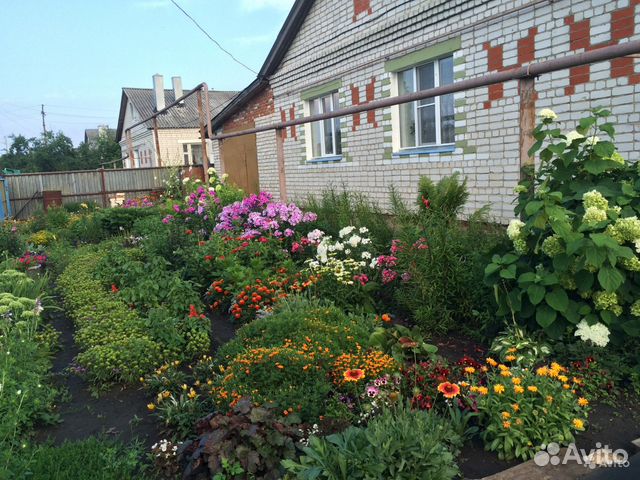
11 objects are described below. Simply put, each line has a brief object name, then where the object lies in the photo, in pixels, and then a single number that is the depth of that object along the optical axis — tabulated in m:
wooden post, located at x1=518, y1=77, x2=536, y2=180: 3.91
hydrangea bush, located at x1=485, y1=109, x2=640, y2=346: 3.03
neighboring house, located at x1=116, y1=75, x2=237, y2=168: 33.66
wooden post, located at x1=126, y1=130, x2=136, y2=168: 36.28
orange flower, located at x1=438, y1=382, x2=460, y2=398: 2.74
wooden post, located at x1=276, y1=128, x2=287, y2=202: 7.63
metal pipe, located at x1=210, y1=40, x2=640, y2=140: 3.34
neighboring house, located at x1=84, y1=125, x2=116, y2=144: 56.48
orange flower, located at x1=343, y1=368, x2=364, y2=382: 2.91
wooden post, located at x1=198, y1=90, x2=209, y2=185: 10.84
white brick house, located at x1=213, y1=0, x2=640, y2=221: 5.95
